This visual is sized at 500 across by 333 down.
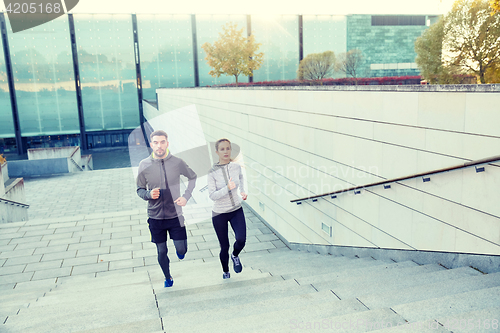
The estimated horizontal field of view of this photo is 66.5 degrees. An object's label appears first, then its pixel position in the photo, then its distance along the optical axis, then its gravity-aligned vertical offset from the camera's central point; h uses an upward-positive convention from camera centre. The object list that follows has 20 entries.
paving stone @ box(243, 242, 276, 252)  6.76 -2.77
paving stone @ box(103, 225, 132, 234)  7.73 -2.68
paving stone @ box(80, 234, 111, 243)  7.24 -2.66
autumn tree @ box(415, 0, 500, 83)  17.94 +2.07
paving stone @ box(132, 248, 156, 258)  6.43 -2.65
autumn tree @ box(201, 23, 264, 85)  22.16 +2.18
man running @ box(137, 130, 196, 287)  3.92 -0.96
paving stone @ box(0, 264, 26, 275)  5.77 -2.56
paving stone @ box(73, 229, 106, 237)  7.50 -2.67
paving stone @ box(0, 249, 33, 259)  6.42 -2.59
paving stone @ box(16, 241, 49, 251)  6.85 -2.61
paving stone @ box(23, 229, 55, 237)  7.56 -2.64
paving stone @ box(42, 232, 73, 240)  7.32 -2.64
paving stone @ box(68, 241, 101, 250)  6.83 -2.64
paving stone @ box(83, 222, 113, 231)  7.98 -2.68
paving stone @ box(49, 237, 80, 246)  7.04 -2.63
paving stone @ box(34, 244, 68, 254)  6.63 -2.61
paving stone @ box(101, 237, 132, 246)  7.02 -2.66
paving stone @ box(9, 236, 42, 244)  7.14 -2.62
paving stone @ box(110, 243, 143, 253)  6.67 -2.65
